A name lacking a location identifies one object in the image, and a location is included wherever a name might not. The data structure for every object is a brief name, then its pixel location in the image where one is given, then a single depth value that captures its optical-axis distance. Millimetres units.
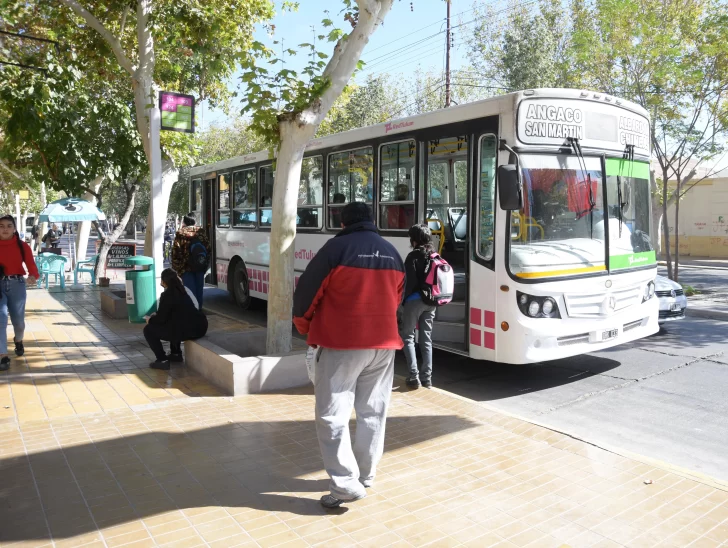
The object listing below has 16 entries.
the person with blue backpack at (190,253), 10086
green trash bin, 9781
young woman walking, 7512
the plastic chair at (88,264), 17053
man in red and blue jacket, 4043
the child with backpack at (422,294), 6852
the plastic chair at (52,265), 16361
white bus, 6898
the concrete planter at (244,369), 6625
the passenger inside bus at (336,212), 9883
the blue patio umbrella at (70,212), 15031
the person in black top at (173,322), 7664
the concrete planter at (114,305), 11602
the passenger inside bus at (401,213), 8492
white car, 10453
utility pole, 27206
